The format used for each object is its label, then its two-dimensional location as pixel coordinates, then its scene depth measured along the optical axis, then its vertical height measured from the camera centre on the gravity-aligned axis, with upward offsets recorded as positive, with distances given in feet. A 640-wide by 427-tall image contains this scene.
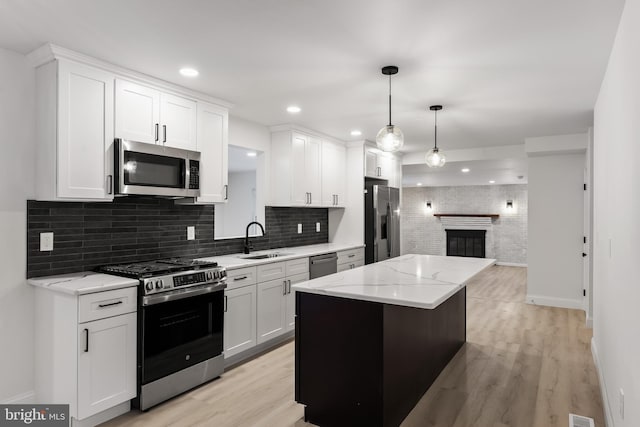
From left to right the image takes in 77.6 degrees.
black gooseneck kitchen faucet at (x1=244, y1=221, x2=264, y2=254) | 14.56 -1.19
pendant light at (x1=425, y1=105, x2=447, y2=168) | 12.67 +1.81
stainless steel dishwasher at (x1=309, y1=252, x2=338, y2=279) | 14.87 -2.00
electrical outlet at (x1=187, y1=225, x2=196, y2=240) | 12.52 -0.62
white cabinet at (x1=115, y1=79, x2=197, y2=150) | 9.64 +2.51
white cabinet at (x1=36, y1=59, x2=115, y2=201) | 8.56 +1.79
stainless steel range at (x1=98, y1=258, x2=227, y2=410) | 8.93 -2.73
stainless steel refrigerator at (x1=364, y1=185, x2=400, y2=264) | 18.86 -0.47
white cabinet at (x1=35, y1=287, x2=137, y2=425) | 7.98 -2.92
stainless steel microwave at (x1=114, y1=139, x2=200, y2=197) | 9.43 +1.09
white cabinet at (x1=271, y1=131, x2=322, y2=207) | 15.74 +1.78
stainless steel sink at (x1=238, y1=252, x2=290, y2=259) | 13.73 -1.52
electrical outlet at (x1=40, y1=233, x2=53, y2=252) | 9.09 -0.69
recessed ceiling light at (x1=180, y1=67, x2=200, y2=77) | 9.66 +3.48
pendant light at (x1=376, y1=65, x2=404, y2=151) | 9.63 +1.86
